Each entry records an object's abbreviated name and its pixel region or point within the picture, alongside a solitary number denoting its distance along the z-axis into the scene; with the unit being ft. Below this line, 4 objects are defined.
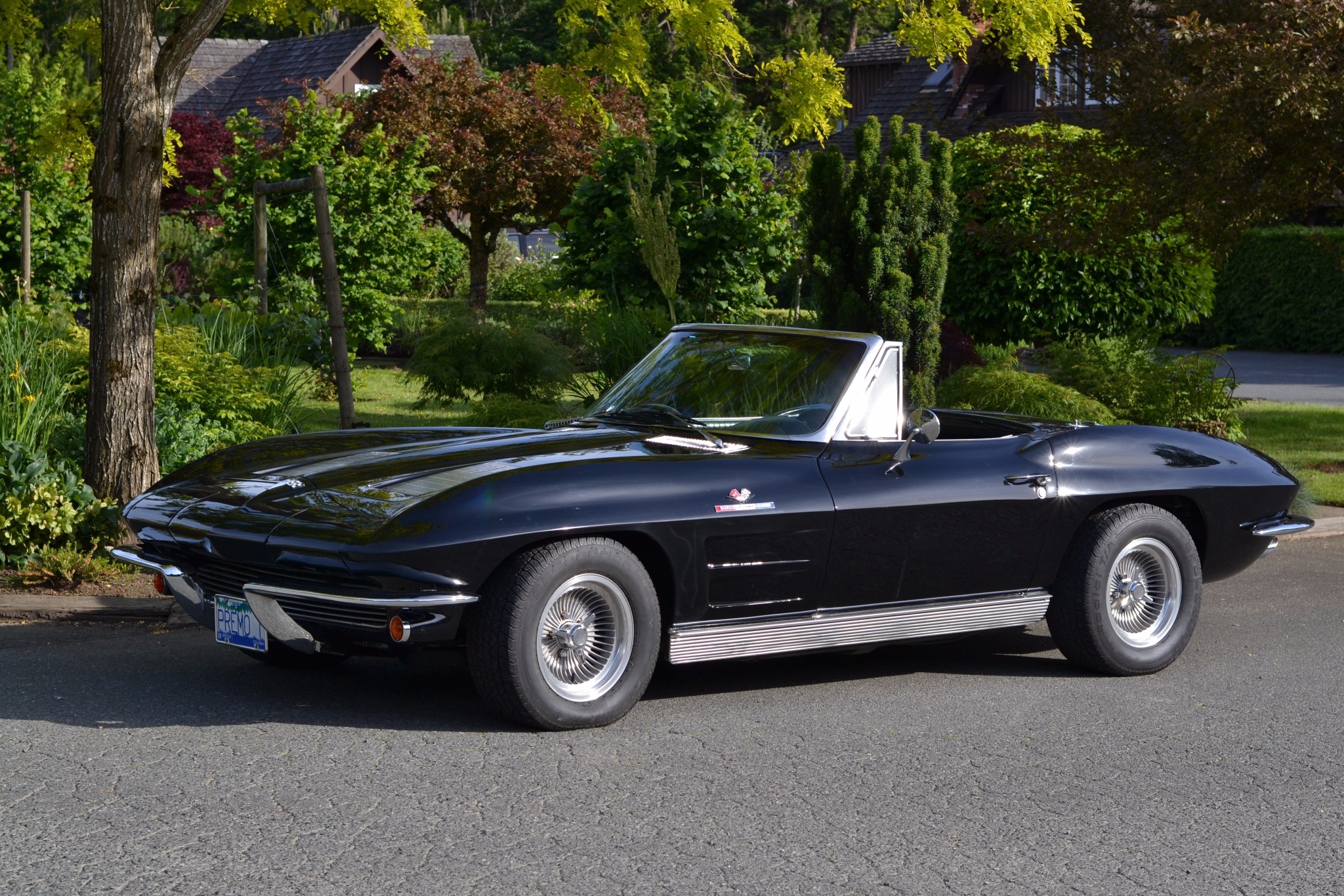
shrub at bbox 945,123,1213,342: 45.01
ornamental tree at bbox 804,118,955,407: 39.14
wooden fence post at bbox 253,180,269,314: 41.16
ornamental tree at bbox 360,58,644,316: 81.92
